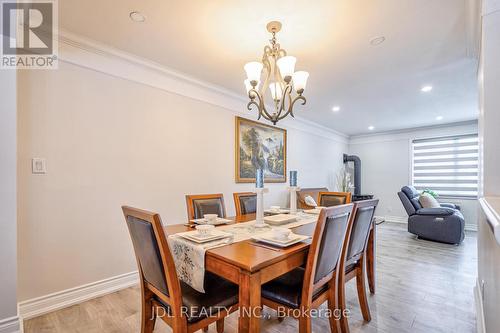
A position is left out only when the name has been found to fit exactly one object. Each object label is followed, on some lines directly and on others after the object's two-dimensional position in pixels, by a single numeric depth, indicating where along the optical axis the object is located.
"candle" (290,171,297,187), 2.38
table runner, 1.33
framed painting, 3.73
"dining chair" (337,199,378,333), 1.66
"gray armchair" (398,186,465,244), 3.95
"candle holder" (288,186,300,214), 2.48
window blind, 5.25
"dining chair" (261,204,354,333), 1.32
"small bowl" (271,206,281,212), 2.58
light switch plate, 1.98
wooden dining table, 1.13
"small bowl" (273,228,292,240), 1.47
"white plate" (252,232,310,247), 1.41
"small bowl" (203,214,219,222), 2.02
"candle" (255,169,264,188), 1.85
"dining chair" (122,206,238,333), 1.19
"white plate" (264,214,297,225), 2.06
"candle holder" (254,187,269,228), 1.86
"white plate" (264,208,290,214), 2.55
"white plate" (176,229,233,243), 1.48
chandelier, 1.91
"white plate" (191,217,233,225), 2.00
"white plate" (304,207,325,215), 2.56
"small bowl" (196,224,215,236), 1.51
